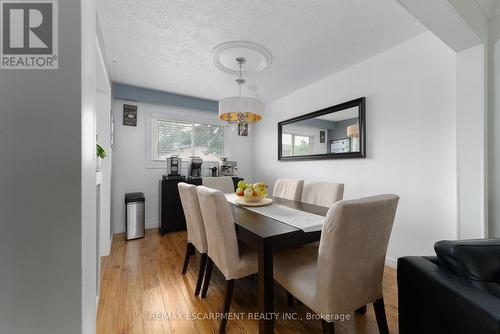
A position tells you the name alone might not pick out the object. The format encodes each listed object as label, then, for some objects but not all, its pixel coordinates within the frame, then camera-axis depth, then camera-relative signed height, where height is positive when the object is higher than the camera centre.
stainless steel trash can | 2.89 -0.71
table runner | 1.28 -0.36
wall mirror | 2.45 +0.47
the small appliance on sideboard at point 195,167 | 3.53 +0.01
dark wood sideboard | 3.15 -0.63
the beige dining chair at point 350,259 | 0.91 -0.44
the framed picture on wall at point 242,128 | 2.26 +0.43
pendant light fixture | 1.97 +0.56
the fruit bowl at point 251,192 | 1.92 -0.24
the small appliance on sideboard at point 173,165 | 3.37 +0.04
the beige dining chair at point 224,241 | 1.26 -0.47
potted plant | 1.55 +0.11
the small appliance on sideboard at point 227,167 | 3.88 +0.01
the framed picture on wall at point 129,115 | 3.22 +0.84
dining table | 1.07 -0.42
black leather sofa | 0.67 -0.45
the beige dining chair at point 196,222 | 1.65 -0.46
